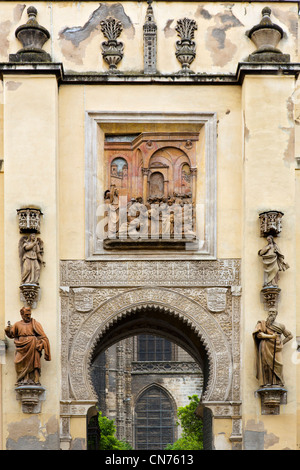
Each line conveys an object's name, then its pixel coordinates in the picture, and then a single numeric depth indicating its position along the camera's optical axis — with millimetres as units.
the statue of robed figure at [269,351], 19594
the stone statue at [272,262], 19938
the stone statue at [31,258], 19859
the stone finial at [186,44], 20984
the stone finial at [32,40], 20594
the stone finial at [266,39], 20672
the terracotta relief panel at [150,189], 20594
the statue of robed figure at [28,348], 19562
